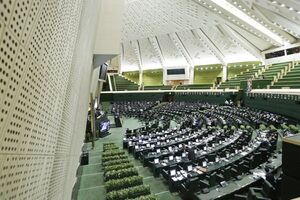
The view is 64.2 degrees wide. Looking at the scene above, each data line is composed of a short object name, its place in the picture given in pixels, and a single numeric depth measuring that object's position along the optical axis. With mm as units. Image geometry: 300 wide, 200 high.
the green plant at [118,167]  11077
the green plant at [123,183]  9133
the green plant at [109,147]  15367
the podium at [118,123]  25047
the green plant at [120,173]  10156
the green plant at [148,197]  7559
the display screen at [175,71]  45041
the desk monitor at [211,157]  10430
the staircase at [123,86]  48188
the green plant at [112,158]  12914
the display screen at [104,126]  20750
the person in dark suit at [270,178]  7298
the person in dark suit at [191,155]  10600
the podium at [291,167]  4207
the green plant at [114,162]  12017
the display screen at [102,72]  29109
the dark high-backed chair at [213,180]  8469
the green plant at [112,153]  13755
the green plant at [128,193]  8117
